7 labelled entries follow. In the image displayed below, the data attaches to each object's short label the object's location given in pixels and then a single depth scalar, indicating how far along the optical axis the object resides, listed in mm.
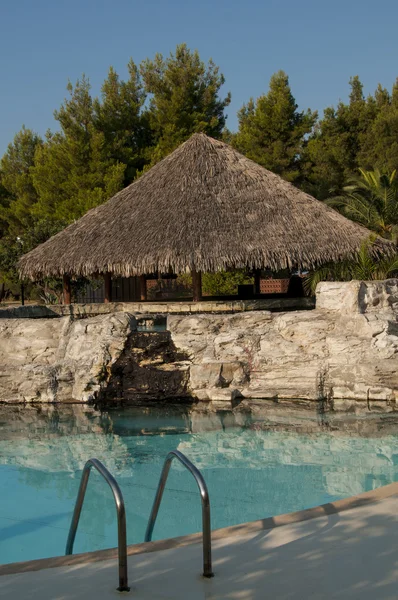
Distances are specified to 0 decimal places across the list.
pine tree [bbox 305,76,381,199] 29812
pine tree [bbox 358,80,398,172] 28688
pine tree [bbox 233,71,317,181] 29594
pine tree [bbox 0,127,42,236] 34969
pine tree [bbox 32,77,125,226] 29109
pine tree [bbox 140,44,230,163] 31359
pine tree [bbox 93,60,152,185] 30891
